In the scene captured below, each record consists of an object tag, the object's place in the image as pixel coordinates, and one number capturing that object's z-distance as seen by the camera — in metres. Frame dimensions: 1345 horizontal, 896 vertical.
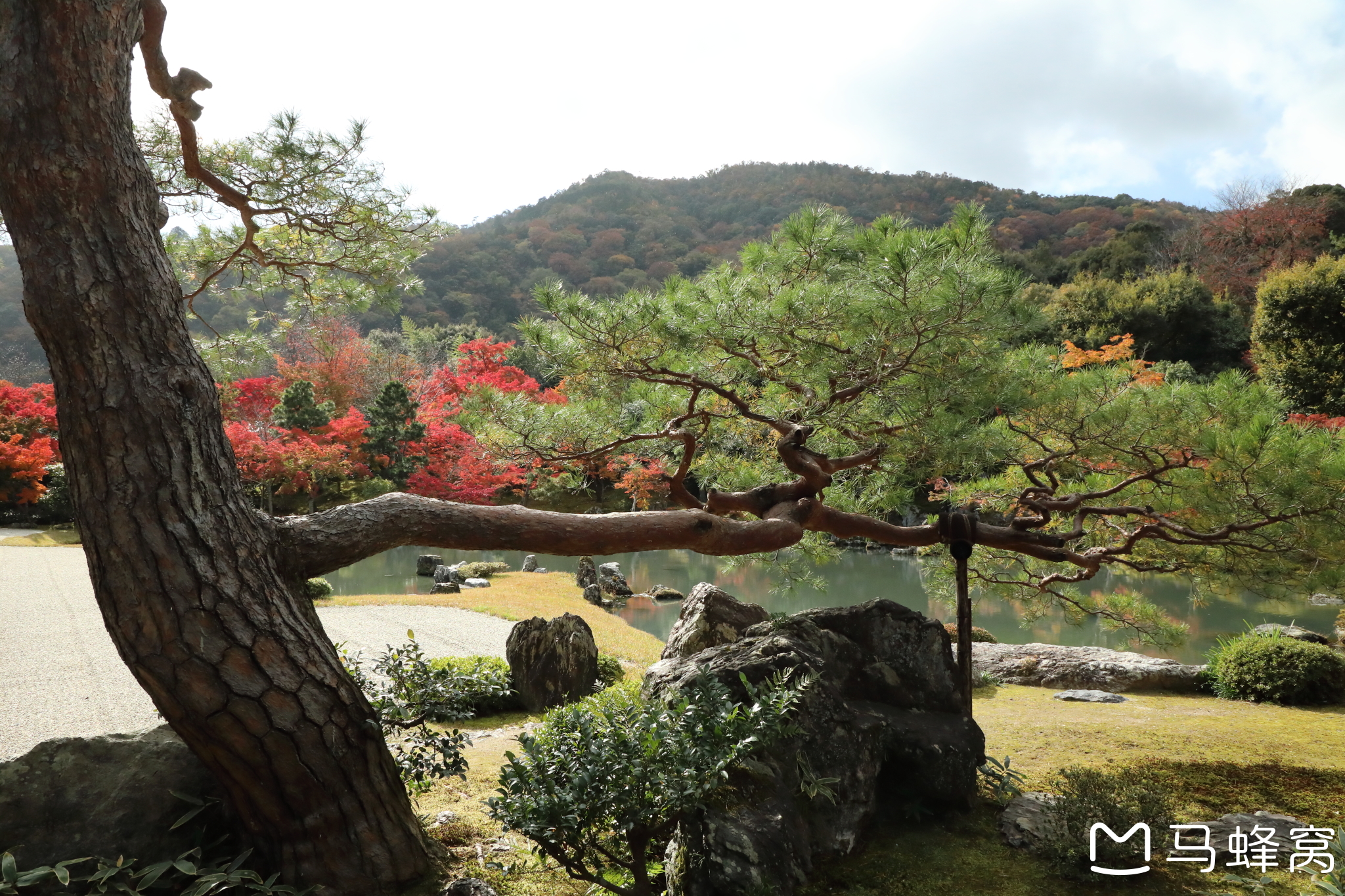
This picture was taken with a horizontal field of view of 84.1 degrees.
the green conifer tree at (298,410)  15.70
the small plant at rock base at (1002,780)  3.13
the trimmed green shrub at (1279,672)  5.58
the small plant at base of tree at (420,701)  2.44
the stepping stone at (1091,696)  5.90
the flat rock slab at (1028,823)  2.72
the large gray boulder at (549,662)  5.25
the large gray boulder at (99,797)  2.06
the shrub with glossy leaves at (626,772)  1.91
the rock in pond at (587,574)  11.47
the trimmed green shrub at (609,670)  5.98
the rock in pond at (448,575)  11.60
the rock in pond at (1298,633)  6.73
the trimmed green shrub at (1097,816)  2.51
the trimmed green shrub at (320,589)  9.62
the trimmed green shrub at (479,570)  12.49
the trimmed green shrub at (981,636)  8.34
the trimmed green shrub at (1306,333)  10.82
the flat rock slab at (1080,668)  6.48
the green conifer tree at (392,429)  15.90
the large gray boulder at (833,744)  2.08
